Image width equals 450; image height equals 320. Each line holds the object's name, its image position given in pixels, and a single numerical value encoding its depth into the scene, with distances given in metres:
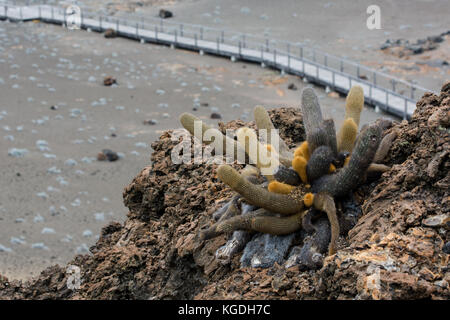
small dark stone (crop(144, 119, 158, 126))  22.84
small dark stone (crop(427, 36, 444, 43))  32.78
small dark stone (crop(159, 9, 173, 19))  41.66
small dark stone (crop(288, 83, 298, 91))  26.75
